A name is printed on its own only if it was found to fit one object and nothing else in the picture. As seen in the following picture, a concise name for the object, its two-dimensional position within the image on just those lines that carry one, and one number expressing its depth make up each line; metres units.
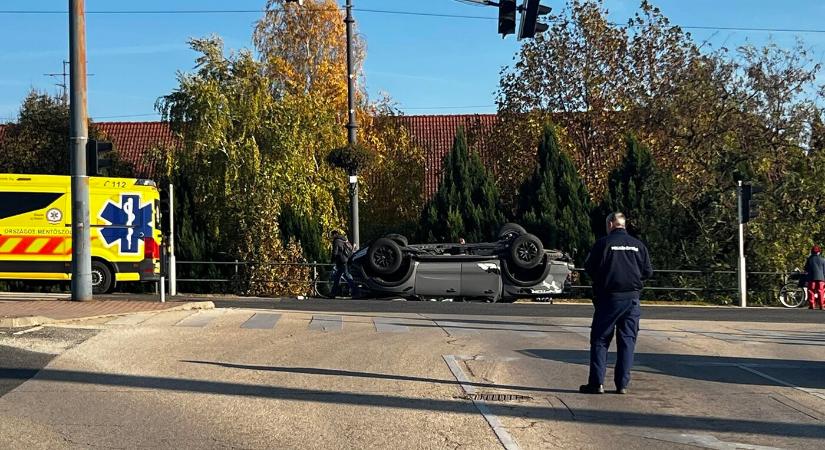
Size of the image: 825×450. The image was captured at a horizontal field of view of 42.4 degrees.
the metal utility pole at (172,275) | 26.86
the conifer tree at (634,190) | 32.62
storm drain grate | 9.88
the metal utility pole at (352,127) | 29.96
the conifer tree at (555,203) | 32.34
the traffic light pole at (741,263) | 28.75
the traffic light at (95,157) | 19.59
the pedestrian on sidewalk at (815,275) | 28.75
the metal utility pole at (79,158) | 19.61
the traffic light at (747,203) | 28.61
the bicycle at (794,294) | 29.66
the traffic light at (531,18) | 16.98
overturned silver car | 24.06
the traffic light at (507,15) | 17.36
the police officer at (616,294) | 9.98
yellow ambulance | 27.39
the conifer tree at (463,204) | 33.28
